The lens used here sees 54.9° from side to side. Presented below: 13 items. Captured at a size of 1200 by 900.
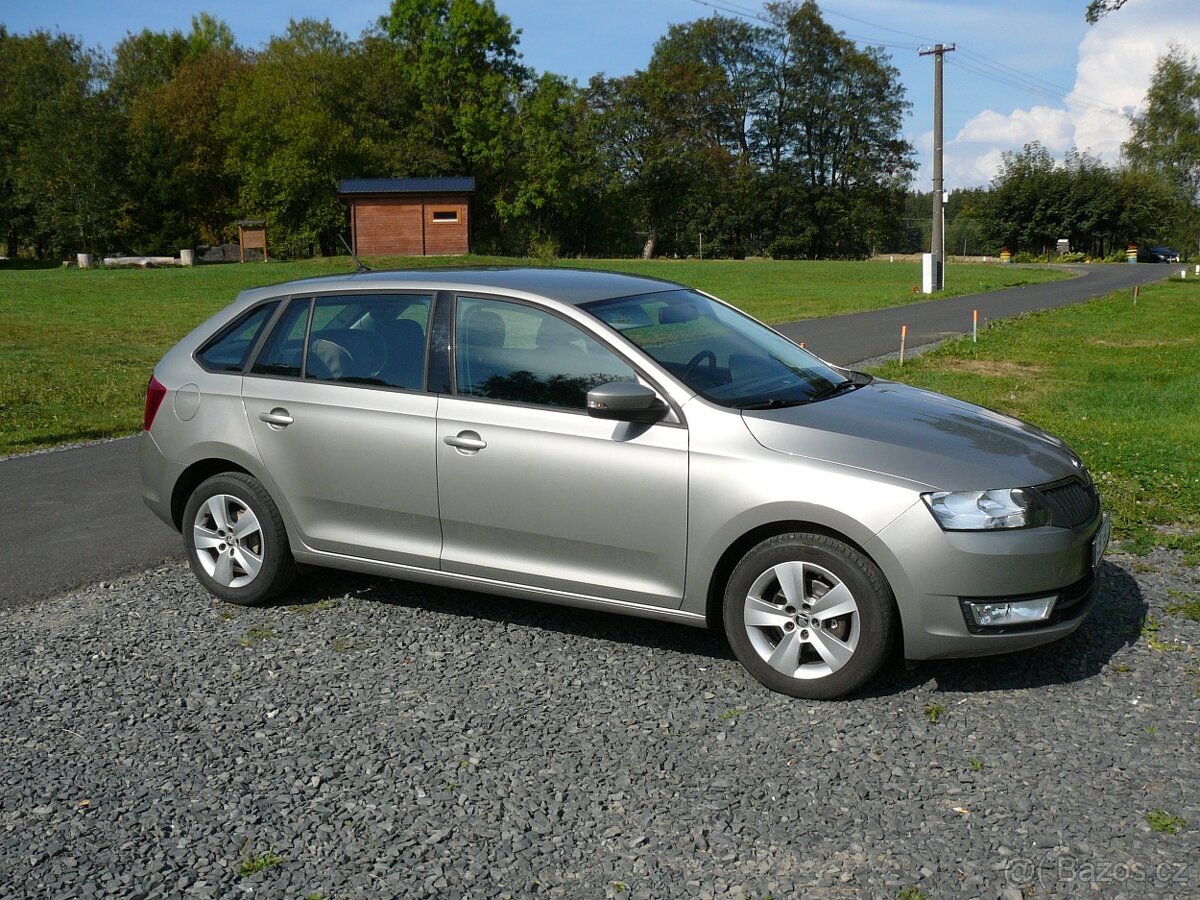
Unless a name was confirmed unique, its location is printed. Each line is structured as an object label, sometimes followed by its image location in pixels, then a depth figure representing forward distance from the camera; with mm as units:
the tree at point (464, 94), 75375
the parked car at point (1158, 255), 77944
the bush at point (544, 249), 59894
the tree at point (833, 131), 91062
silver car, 4559
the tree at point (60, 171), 68312
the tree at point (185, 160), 71812
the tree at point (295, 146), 71500
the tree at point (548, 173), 74438
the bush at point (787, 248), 87506
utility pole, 38125
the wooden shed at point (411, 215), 56000
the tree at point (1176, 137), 95812
